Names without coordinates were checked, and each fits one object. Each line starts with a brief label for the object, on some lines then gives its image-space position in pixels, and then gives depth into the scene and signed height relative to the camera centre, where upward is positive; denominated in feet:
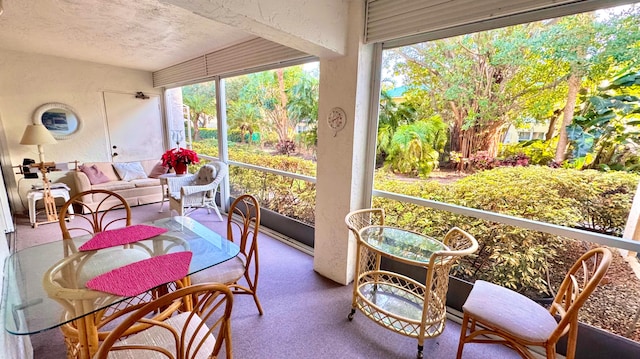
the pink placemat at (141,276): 3.75 -2.26
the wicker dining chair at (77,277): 3.83 -2.36
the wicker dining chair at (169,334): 2.43 -2.81
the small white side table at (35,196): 11.53 -3.29
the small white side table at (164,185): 13.28 -3.28
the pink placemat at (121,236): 5.04 -2.24
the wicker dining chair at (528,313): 4.00 -3.00
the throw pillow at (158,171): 16.02 -2.73
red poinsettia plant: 12.98 -1.55
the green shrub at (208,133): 14.38 -0.38
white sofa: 12.84 -3.16
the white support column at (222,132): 12.55 -0.24
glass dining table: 3.47 -2.41
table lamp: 11.56 -0.95
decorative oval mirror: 13.48 +0.12
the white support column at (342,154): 6.80 -0.63
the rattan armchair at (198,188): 11.67 -2.78
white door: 15.79 -0.15
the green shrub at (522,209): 4.91 -1.50
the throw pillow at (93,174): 13.63 -2.60
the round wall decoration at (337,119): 7.13 +0.31
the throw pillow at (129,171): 14.82 -2.60
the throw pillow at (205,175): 12.53 -2.29
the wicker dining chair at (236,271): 5.51 -3.04
